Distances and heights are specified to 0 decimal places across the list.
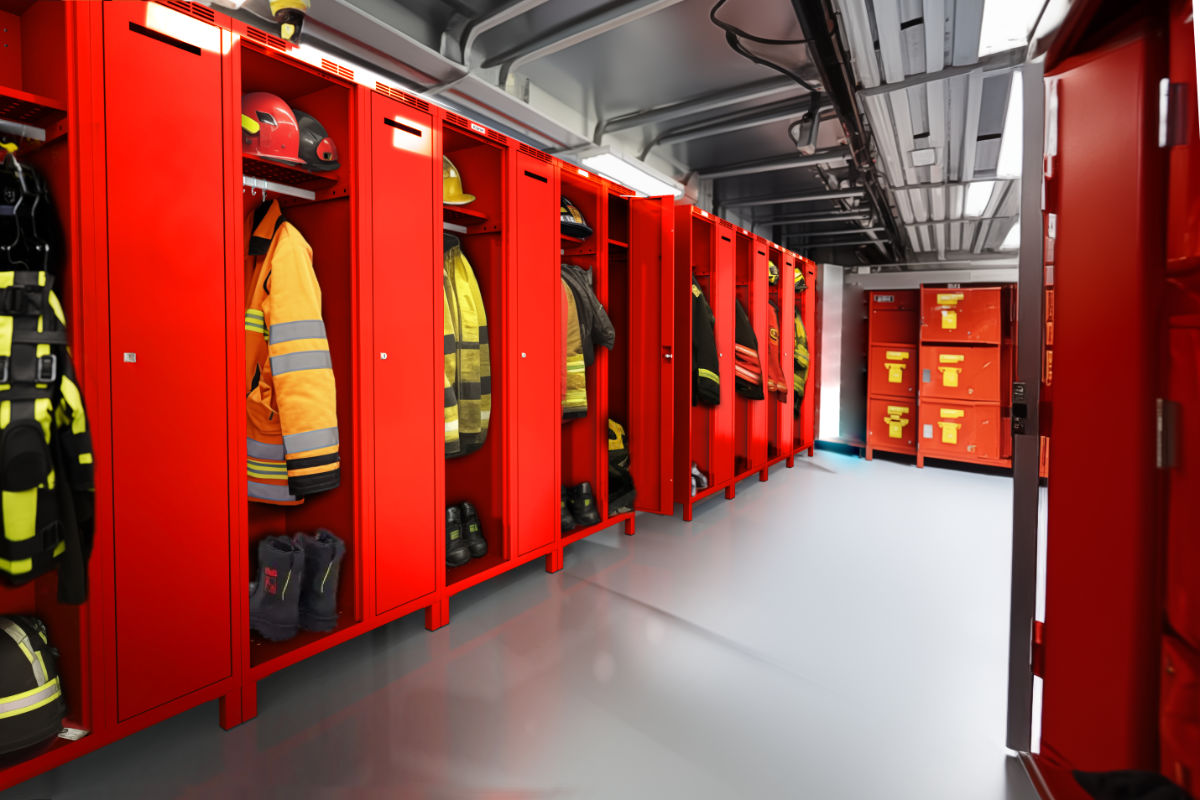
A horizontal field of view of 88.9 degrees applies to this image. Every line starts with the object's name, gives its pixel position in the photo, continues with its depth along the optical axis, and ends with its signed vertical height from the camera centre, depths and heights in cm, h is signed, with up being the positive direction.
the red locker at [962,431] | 659 -58
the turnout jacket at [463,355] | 299 +12
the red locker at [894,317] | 725 +74
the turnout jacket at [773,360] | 610 +18
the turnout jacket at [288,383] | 221 -2
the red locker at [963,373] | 654 +6
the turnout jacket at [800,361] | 704 +20
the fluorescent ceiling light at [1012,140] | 334 +161
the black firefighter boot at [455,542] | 311 -85
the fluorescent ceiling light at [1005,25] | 256 +158
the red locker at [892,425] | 721 -56
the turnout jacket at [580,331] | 367 +29
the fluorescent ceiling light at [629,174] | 475 +169
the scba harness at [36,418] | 151 -10
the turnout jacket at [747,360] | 539 +16
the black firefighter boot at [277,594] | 233 -84
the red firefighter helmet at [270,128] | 219 +90
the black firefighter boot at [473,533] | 323 -83
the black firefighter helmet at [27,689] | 164 -86
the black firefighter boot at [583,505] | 387 -80
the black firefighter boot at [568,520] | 380 -89
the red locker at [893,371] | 718 +9
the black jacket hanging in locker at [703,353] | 461 +19
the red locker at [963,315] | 651 +69
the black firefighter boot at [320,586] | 240 -82
